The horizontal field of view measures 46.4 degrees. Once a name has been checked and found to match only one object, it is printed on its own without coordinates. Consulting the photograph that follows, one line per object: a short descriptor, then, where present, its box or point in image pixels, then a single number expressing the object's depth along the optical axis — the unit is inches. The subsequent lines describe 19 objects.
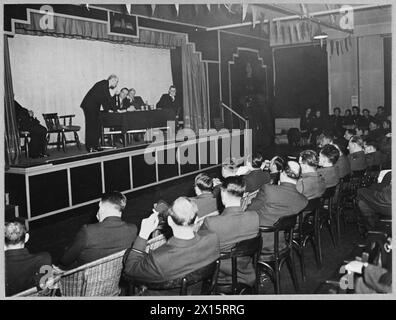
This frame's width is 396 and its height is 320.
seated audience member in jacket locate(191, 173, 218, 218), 138.4
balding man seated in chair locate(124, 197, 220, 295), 89.9
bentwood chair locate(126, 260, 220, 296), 88.1
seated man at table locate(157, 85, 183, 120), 368.8
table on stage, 303.6
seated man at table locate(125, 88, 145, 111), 335.8
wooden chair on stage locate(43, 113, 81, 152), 301.6
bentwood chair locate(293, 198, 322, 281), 138.0
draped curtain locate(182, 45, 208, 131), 375.6
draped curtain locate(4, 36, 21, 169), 238.5
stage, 214.7
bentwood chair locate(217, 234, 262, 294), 102.7
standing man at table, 295.3
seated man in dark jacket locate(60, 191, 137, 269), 108.0
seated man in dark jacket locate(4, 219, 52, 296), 96.5
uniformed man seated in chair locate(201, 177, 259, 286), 111.0
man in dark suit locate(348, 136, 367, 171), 197.3
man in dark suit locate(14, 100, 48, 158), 260.4
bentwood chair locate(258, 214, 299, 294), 117.5
